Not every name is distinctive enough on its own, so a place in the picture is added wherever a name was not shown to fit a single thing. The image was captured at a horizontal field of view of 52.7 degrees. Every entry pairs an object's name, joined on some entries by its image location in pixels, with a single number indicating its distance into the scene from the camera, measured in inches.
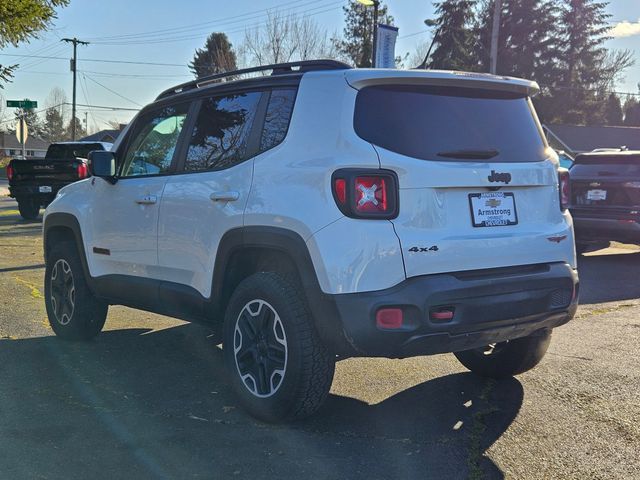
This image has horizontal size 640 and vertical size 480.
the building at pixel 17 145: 3492.6
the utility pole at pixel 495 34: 836.0
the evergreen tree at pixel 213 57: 1387.8
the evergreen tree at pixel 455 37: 1768.1
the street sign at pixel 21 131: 704.4
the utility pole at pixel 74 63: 1905.8
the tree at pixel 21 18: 431.8
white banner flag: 530.9
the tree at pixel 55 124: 4002.2
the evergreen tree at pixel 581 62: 1952.4
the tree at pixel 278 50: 1103.6
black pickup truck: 559.2
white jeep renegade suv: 125.8
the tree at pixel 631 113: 2778.1
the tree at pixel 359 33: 1444.4
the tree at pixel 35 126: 4081.4
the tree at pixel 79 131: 3831.9
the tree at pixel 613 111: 2457.7
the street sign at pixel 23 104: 993.6
